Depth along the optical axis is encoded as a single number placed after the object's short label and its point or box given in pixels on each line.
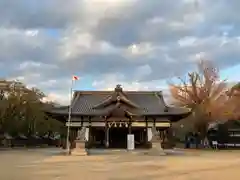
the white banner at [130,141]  19.96
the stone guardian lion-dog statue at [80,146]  17.18
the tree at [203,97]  26.48
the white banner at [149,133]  21.59
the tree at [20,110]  26.09
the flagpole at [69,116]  17.90
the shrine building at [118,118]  21.47
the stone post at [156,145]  18.09
